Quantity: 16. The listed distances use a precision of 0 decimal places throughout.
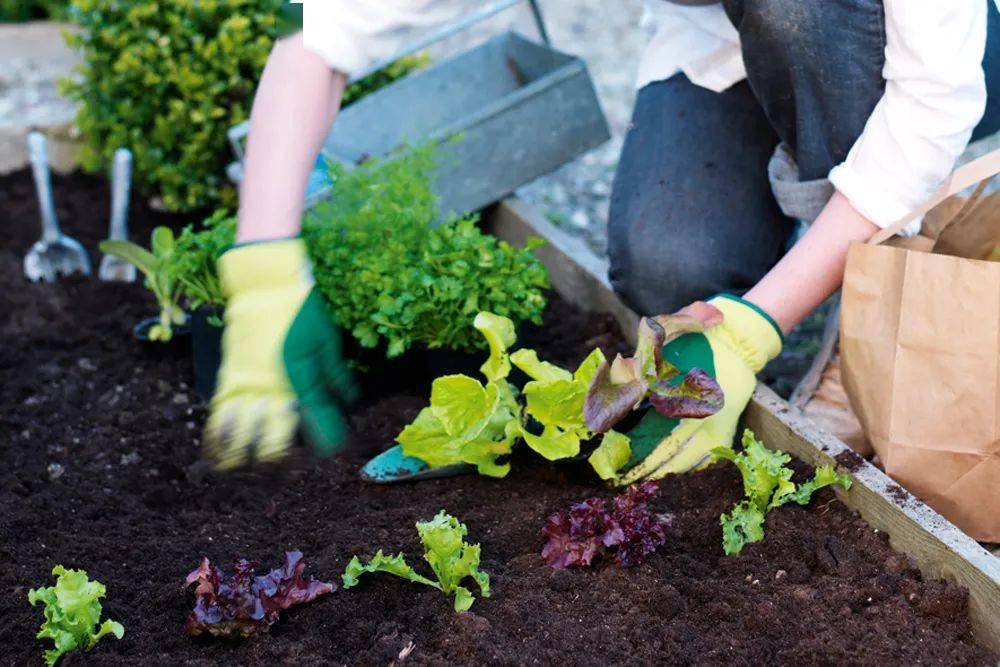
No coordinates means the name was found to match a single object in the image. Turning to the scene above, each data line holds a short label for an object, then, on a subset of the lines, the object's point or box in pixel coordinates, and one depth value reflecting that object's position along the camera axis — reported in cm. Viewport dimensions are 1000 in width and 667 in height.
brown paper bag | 167
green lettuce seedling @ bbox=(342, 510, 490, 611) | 152
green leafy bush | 301
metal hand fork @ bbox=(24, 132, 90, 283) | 288
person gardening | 175
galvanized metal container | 279
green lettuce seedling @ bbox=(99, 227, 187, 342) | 238
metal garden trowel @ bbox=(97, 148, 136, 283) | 288
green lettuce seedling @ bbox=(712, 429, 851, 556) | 169
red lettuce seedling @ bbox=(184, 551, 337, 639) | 150
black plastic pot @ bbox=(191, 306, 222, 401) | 224
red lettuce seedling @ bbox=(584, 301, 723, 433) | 170
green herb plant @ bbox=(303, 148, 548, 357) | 208
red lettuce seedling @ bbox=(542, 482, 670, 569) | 165
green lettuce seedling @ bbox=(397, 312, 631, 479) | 173
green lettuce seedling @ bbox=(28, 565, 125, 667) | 144
